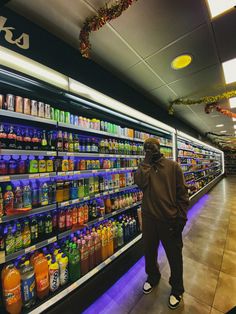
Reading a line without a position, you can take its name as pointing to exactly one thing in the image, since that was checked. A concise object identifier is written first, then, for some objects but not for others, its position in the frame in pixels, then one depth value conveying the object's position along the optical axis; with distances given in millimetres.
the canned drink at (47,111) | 1585
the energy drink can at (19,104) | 1383
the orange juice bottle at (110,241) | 2062
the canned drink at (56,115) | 1688
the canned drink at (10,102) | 1328
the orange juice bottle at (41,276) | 1400
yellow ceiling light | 2167
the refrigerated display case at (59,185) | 1342
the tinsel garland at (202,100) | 3176
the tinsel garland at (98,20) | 1292
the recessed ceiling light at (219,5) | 1436
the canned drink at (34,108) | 1480
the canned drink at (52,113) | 1652
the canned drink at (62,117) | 1738
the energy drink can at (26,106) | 1431
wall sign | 1260
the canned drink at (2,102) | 1304
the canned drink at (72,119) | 1869
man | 1642
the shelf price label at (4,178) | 1217
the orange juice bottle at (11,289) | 1224
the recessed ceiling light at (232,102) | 3972
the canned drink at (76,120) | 1900
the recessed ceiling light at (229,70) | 2354
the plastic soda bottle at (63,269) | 1552
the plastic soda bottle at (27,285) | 1310
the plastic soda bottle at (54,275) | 1480
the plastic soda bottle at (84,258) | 1733
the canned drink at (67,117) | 1798
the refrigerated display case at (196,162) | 5383
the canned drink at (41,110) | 1530
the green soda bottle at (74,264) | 1632
